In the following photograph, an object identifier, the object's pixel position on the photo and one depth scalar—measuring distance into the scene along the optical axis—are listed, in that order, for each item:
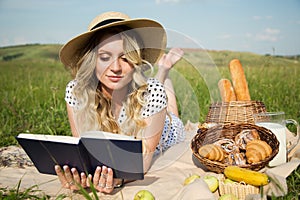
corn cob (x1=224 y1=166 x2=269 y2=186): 1.69
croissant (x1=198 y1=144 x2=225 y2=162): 2.06
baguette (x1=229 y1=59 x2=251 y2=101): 2.84
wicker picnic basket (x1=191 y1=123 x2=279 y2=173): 2.01
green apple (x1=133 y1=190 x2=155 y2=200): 1.71
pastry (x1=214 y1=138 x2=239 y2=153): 2.14
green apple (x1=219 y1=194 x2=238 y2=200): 1.66
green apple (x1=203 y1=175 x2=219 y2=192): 1.84
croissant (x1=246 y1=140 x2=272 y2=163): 1.99
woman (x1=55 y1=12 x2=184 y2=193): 2.15
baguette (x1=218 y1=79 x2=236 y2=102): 2.84
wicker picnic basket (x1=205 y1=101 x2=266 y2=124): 2.54
